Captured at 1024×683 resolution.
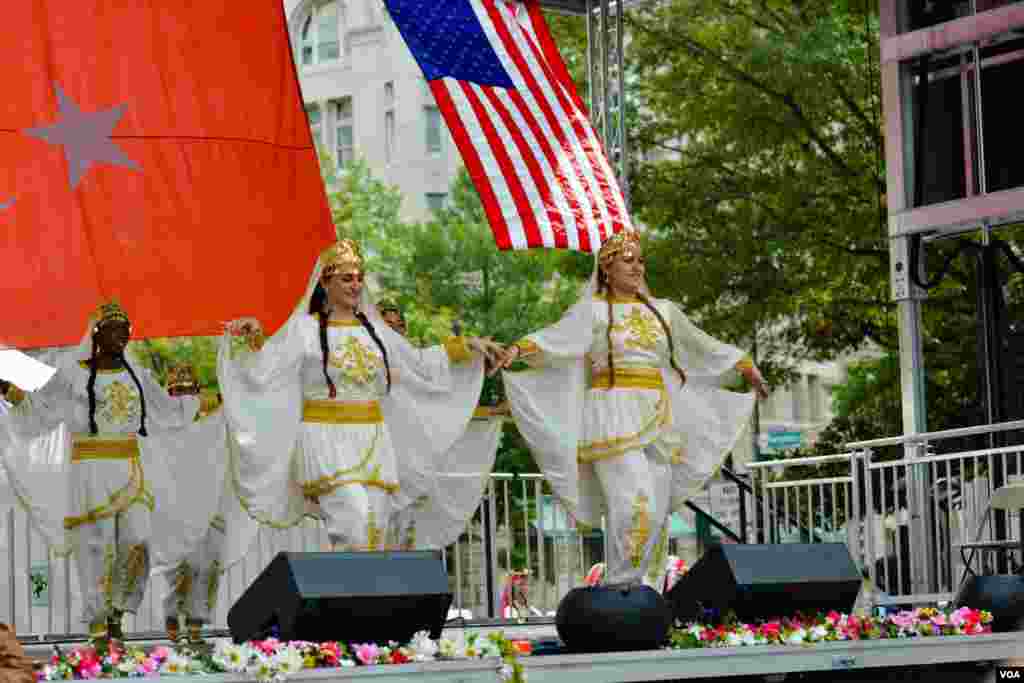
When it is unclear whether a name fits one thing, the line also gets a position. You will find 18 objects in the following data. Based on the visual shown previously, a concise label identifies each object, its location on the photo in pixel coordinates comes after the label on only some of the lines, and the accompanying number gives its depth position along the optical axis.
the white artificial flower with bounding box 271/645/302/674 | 8.64
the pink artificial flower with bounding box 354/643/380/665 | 8.99
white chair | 11.10
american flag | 14.88
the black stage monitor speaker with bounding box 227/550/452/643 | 9.05
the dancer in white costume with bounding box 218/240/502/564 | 11.02
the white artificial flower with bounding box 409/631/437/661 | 9.21
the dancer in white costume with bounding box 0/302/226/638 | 12.51
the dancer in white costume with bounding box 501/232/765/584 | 11.70
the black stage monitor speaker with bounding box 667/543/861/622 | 10.46
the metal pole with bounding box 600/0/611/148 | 17.02
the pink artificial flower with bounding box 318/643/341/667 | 8.89
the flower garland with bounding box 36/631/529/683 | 8.58
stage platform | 9.10
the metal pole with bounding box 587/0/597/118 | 17.06
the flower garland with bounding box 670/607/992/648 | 10.11
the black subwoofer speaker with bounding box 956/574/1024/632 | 11.08
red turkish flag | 15.04
